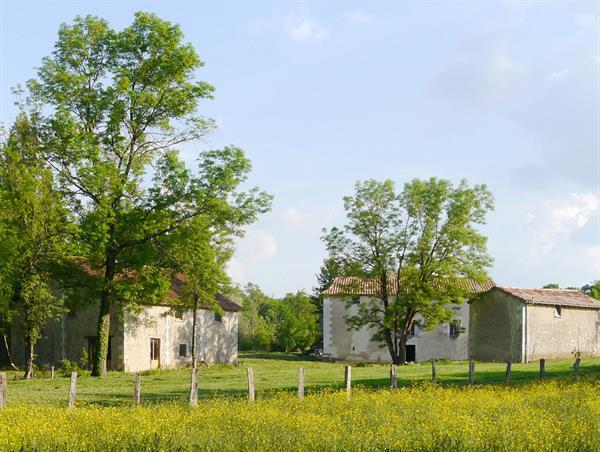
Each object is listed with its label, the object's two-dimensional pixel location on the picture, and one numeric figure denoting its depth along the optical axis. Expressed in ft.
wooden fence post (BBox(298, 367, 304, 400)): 83.41
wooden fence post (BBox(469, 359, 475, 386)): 104.06
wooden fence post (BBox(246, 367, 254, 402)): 81.76
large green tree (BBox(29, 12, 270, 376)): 149.07
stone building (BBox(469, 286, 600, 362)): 208.44
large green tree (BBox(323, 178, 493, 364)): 189.78
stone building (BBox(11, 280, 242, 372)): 177.37
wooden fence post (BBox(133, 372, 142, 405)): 81.34
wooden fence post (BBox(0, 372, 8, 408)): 78.68
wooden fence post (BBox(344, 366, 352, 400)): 87.90
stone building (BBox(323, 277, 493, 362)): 218.59
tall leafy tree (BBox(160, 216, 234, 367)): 151.84
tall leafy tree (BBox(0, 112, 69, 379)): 147.23
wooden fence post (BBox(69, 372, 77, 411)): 77.87
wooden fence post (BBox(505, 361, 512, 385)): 113.17
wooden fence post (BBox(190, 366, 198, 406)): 79.66
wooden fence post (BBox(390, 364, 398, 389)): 98.78
